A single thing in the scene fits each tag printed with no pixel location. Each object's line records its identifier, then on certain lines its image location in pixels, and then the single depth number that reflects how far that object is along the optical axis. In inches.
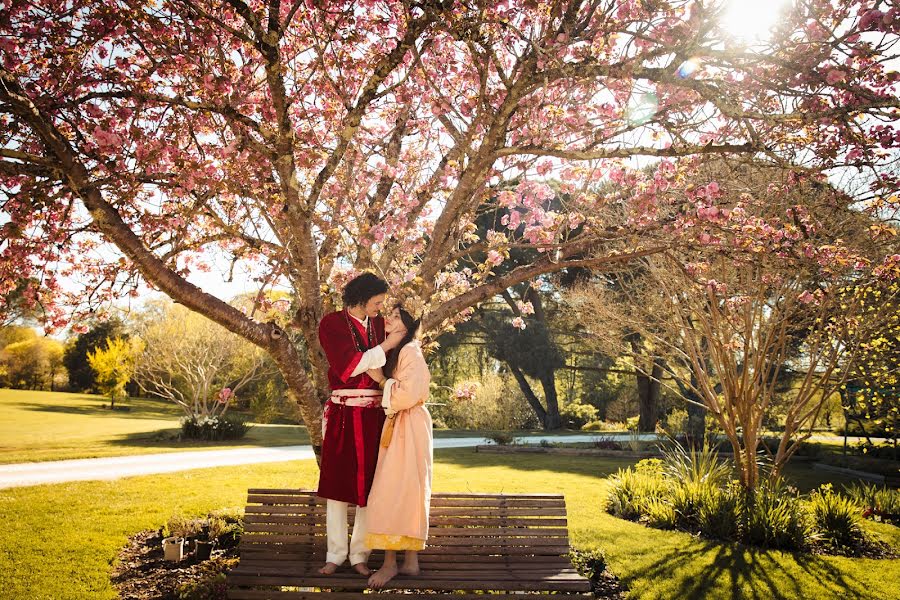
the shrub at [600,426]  924.0
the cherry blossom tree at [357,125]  140.1
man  138.9
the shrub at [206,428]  626.5
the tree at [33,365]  1279.5
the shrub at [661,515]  271.7
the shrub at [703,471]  294.4
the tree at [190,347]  641.6
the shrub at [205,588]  165.6
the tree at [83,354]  1228.5
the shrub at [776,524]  244.2
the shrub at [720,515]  253.0
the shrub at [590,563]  206.1
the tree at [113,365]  804.3
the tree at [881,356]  277.1
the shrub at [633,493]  295.6
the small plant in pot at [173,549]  198.5
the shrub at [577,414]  958.6
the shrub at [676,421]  847.7
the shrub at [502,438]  592.7
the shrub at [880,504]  301.7
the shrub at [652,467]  336.3
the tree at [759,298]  168.4
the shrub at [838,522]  253.9
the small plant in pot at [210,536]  204.1
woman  134.4
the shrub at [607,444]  588.4
